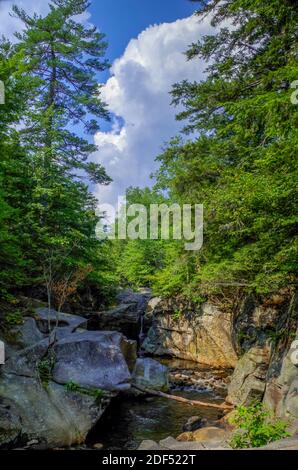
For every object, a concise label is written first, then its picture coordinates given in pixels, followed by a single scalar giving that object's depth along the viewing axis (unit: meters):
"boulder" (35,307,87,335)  11.55
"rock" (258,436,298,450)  3.92
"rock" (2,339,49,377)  8.26
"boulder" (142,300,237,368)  16.90
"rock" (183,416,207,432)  8.84
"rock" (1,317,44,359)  9.82
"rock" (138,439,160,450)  4.99
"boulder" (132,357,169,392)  11.72
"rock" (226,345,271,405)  10.27
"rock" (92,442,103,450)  7.58
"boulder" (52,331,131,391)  8.64
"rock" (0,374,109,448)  7.27
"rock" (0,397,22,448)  6.79
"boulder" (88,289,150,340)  20.89
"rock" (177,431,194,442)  7.95
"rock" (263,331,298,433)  7.17
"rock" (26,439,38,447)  7.01
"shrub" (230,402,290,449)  4.66
